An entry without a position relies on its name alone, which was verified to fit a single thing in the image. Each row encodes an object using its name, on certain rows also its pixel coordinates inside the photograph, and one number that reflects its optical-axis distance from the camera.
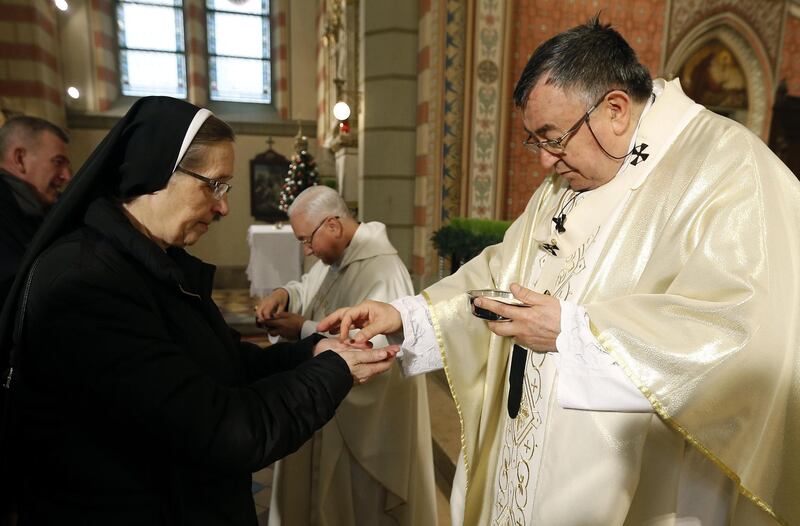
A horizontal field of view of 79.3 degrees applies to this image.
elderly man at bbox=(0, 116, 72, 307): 2.57
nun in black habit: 0.95
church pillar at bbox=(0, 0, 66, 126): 8.57
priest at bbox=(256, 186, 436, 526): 2.08
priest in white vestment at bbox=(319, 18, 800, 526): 1.05
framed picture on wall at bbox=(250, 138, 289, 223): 10.72
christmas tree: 8.79
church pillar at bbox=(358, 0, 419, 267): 6.16
